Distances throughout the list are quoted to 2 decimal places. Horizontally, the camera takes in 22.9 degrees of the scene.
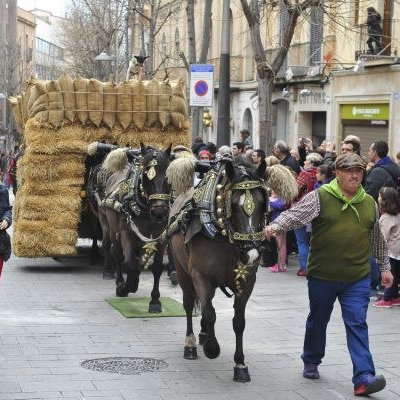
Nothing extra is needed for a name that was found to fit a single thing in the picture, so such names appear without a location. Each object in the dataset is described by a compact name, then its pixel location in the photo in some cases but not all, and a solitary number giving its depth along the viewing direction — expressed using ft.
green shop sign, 84.99
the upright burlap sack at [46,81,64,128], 46.91
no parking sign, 66.53
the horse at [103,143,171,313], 36.55
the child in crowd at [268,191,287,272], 50.08
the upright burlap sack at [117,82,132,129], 48.42
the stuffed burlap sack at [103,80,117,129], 48.16
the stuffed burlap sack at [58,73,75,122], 47.24
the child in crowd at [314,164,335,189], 44.47
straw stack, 47.09
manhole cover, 27.71
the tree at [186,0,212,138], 85.71
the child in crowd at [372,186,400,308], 38.88
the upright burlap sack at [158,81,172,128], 48.63
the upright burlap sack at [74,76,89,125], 47.55
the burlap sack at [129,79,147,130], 48.57
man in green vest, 25.30
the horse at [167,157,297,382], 25.96
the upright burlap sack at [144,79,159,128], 48.70
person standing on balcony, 80.33
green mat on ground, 36.73
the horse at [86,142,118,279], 45.96
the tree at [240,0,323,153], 64.34
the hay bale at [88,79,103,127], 47.80
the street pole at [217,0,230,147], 68.59
